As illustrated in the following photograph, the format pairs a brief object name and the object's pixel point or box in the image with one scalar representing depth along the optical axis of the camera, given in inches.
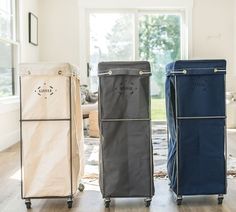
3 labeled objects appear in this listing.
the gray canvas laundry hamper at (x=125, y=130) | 82.7
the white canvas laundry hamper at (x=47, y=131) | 82.1
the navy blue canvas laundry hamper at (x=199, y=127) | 83.7
